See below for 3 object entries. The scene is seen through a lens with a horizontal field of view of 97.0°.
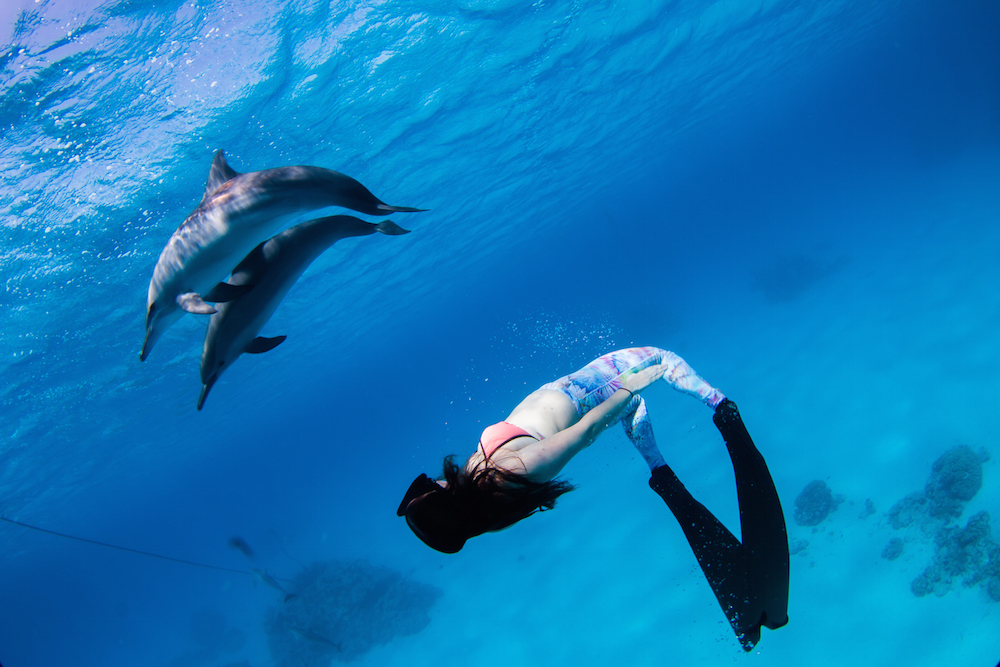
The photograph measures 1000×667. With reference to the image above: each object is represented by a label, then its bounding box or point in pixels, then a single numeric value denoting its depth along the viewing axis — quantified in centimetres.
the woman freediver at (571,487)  245
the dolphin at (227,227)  243
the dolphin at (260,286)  246
